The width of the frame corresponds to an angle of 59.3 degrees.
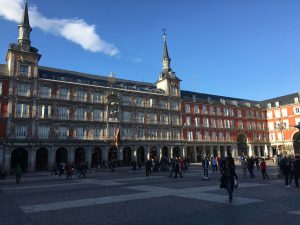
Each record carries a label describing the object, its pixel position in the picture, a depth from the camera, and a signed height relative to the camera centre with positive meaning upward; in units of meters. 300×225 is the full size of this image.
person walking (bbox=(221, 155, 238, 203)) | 10.53 -1.01
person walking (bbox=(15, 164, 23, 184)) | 23.56 -1.73
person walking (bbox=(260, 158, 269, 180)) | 20.06 -1.41
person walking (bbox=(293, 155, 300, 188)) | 14.83 -1.08
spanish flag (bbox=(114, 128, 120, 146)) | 47.25 +2.47
